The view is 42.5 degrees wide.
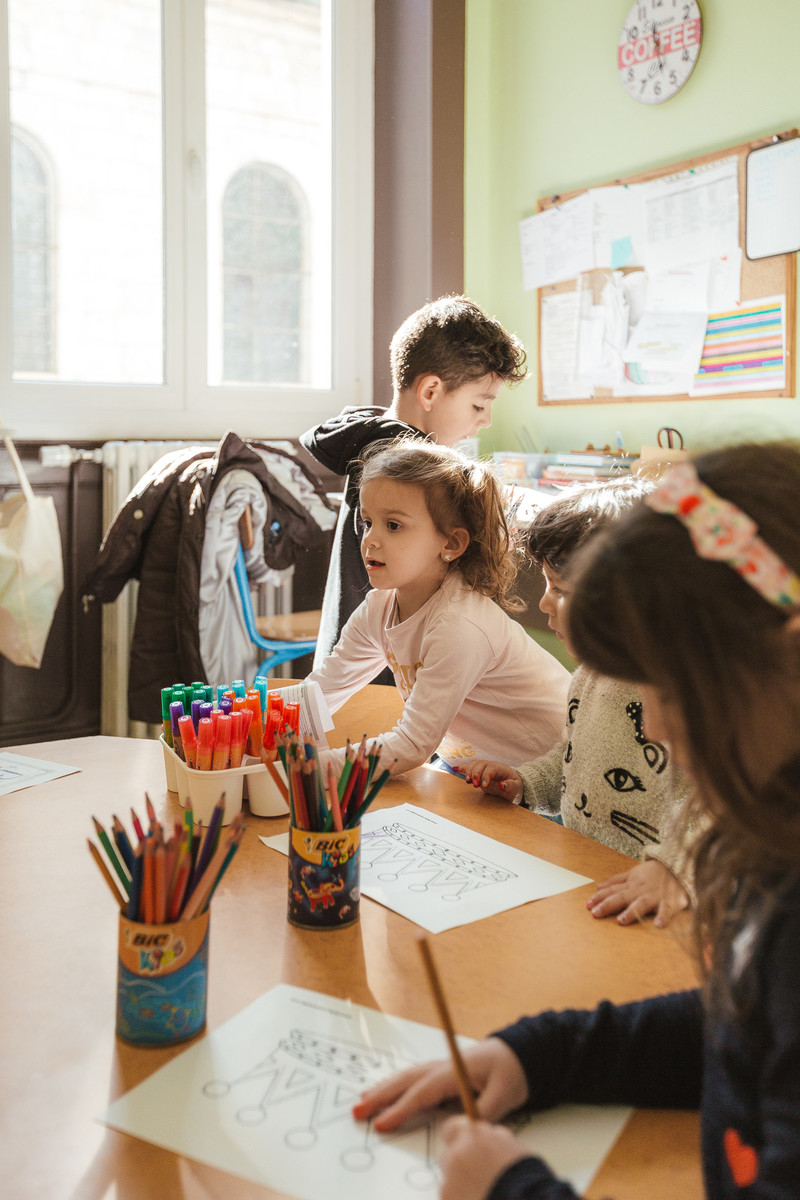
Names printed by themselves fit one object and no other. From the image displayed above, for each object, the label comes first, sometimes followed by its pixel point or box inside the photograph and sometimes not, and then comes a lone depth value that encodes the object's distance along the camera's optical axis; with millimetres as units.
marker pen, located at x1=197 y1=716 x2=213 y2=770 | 1053
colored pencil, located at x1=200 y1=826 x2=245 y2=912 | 709
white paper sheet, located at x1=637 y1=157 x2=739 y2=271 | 2637
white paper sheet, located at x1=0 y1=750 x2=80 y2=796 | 1211
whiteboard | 2465
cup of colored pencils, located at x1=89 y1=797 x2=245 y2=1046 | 692
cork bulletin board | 2514
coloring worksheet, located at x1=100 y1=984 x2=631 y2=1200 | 581
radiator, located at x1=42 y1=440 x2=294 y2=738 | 2930
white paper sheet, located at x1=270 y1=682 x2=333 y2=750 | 1247
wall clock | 2678
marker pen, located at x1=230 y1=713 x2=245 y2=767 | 1067
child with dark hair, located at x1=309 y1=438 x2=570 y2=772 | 1564
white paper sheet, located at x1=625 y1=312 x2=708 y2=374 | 2748
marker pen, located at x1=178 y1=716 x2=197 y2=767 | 1059
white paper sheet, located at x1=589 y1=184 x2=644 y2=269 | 2902
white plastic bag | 2371
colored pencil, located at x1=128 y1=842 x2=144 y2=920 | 690
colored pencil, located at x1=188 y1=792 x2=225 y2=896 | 708
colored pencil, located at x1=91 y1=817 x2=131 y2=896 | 712
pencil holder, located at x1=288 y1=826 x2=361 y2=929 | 861
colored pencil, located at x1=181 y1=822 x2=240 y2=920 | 704
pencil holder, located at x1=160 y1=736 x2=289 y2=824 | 1057
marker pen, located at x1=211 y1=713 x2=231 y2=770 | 1056
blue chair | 2732
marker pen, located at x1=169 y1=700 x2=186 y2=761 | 1106
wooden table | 584
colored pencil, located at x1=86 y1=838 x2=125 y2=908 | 708
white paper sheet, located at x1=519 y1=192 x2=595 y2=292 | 3047
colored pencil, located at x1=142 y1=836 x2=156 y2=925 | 689
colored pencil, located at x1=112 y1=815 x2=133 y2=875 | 709
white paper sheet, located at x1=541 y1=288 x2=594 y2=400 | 3117
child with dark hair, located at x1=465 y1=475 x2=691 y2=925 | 1173
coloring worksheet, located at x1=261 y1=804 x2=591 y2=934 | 905
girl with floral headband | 534
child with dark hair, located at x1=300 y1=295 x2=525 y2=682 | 2139
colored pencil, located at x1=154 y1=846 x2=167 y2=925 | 689
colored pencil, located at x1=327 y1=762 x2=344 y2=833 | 861
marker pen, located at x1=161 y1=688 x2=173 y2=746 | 1141
